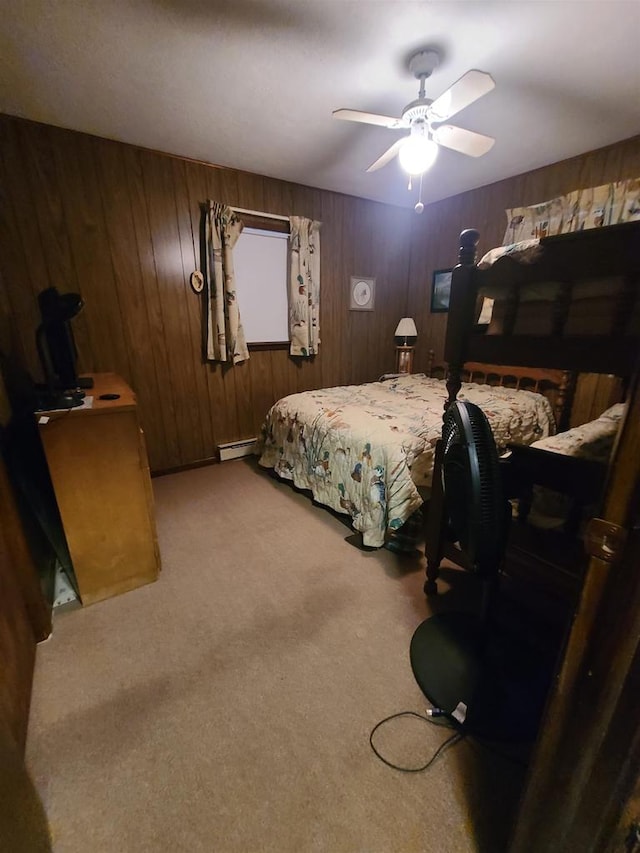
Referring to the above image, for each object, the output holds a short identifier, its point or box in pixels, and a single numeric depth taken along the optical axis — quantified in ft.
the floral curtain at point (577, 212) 8.51
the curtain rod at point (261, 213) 10.02
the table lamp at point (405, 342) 13.56
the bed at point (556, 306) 3.12
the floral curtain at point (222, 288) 9.62
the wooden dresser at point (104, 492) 5.03
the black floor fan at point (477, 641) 3.13
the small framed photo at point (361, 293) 13.05
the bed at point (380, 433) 6.57
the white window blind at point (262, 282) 10.49
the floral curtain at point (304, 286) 11.03
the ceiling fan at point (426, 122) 5.46
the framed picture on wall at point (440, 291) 13.03
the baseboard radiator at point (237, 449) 11.24
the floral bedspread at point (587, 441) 5.69
